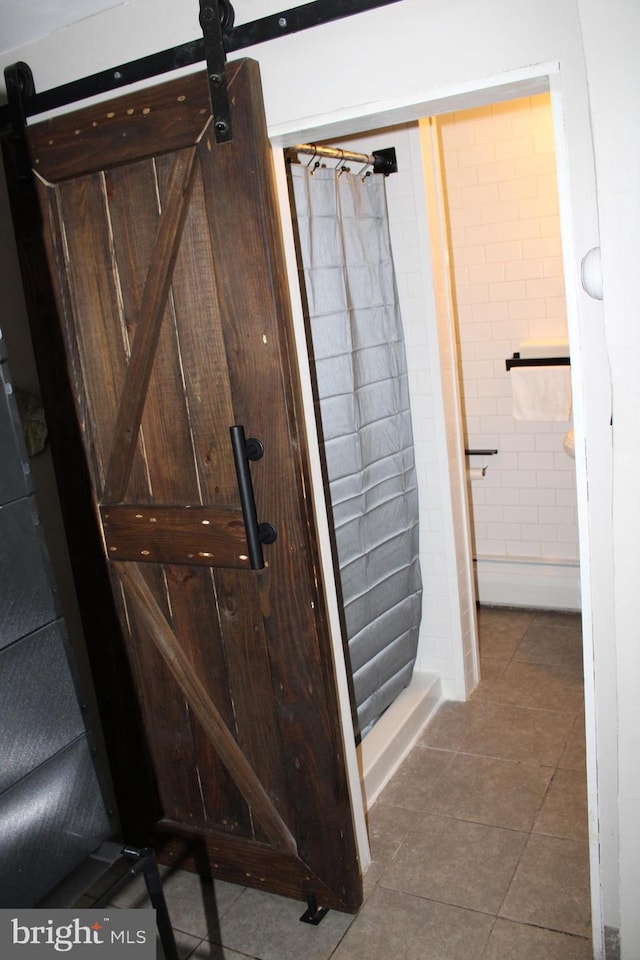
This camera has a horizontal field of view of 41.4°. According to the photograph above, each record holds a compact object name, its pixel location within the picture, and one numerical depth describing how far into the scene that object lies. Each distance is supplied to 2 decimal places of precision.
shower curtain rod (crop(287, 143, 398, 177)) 2.59
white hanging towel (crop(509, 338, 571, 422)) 3.90
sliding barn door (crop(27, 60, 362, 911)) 2.06
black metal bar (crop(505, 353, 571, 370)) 3.90
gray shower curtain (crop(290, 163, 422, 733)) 2.75
